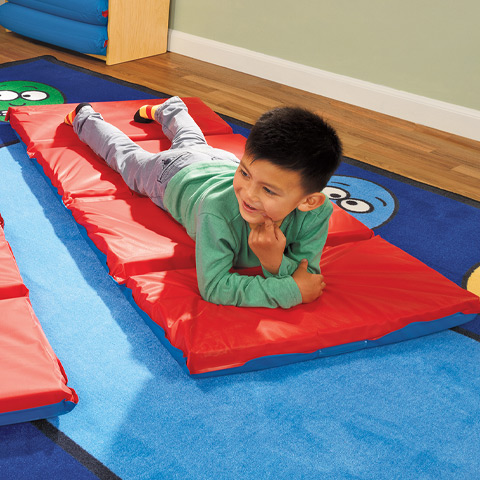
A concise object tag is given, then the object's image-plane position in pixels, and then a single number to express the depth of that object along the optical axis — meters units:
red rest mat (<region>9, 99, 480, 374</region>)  1.43
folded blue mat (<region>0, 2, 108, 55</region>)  3.63
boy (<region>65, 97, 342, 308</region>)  1.36
